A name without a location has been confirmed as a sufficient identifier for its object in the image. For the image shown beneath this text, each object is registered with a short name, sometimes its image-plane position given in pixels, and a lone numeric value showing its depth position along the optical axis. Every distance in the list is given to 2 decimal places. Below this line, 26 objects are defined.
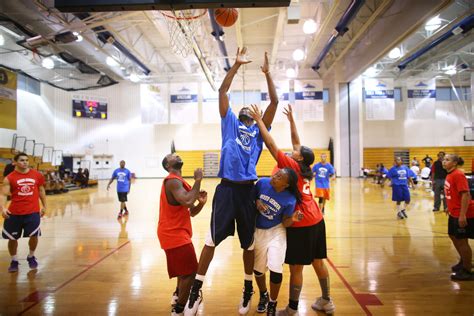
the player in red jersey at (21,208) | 4.22
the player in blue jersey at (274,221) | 2.74
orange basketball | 5.38
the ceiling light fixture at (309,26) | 10.88
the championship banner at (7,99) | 15.61
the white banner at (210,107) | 18.97
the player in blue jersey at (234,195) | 2.78
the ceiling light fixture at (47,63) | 13.96
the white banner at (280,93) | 18.27
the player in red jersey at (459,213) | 3.80
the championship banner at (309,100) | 18.41
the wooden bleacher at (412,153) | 23.30
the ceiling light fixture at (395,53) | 15.16
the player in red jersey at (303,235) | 2.84
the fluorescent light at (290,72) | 17.72
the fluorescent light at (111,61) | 16.22
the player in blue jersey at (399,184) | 7.89
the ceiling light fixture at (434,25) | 12.43
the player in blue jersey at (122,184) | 8.61
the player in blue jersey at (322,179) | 8.11
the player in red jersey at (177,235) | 2.73
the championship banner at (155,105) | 18.91
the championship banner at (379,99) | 18.39
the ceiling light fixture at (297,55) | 14.53
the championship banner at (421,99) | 18.41
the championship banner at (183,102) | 18.44
